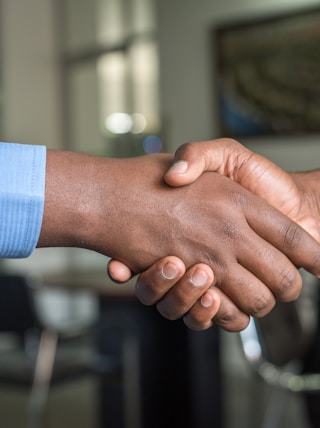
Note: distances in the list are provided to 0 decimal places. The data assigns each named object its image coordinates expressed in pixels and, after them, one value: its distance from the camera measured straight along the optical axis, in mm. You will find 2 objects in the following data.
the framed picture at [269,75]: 4434
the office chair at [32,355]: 3057
